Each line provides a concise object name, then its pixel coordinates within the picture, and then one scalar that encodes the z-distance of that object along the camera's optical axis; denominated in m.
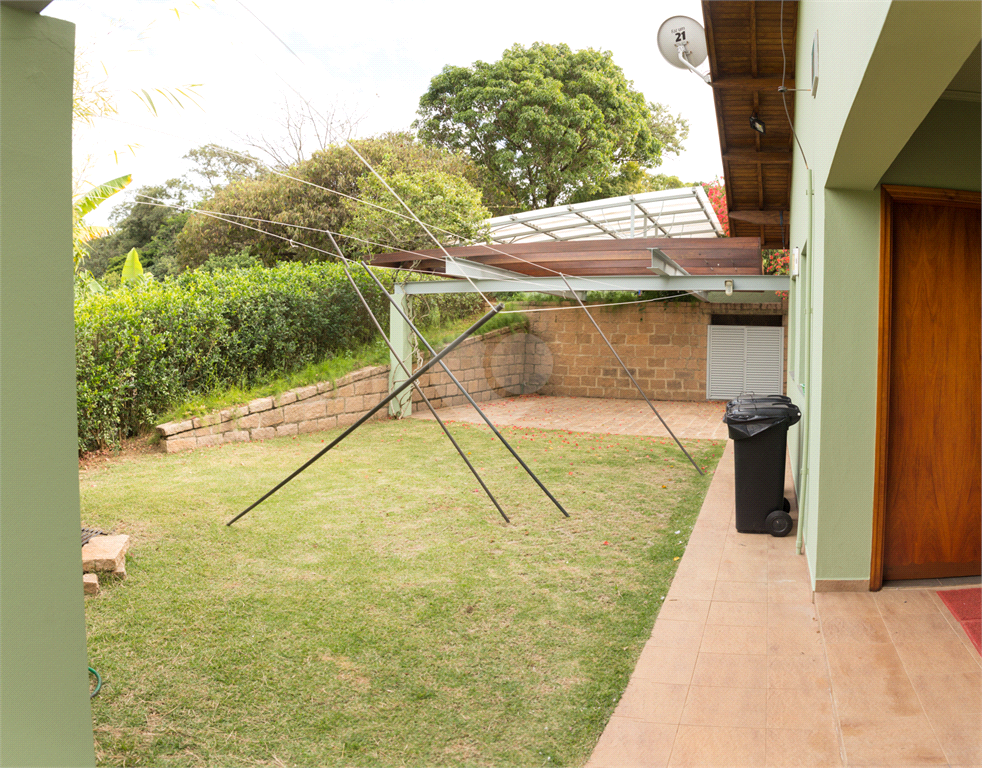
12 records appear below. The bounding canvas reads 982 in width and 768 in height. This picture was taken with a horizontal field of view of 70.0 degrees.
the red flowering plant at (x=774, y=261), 14.41
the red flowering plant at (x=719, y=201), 14.29
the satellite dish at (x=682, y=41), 6.15
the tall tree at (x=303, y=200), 15.84
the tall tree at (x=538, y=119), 20.44
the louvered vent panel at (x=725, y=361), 14.44
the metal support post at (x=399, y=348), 11.19
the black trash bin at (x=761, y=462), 5.10
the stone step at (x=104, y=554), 4.15
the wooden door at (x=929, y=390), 3.83
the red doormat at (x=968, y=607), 3.37
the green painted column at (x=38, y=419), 1.74
